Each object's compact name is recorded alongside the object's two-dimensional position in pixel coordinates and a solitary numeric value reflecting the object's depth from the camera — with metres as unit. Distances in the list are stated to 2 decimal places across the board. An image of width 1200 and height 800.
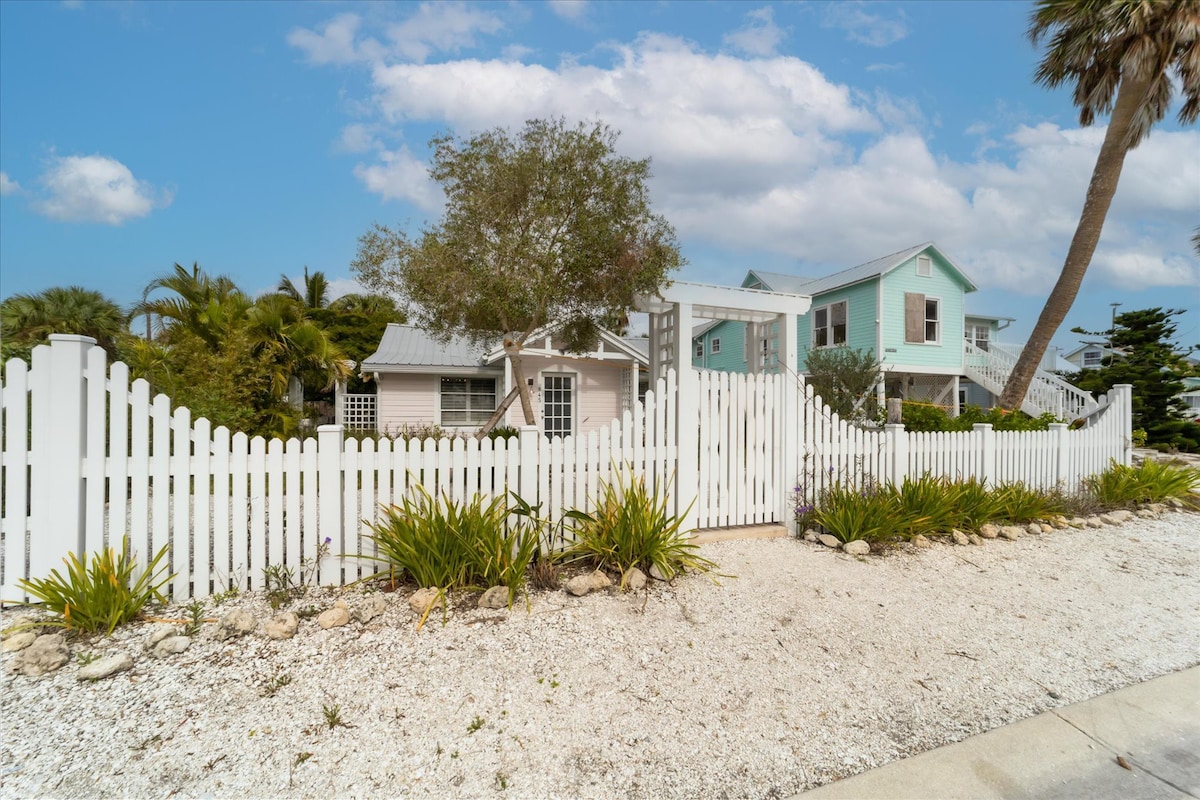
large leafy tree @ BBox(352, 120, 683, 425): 8.11
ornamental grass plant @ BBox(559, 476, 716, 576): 4.42
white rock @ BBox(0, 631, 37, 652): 3.23
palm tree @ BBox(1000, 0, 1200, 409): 11.10
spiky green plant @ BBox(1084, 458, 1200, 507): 7.88
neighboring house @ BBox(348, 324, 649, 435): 15.64
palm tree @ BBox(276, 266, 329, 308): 28.12
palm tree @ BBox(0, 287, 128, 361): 18.80
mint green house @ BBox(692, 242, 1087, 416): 18.17
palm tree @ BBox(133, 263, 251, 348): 11.47
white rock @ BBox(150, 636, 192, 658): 3.23
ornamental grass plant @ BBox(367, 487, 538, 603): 4.02
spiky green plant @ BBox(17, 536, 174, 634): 3.41
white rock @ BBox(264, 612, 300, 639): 3.41
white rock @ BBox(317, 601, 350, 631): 3.56
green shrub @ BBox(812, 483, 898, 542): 5.61
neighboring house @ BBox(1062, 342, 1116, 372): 39.38
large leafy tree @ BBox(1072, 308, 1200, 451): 15.53
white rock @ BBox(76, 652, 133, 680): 2.98
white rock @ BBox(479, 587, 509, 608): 3.84
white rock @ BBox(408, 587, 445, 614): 3.74
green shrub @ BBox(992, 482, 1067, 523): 6.65
